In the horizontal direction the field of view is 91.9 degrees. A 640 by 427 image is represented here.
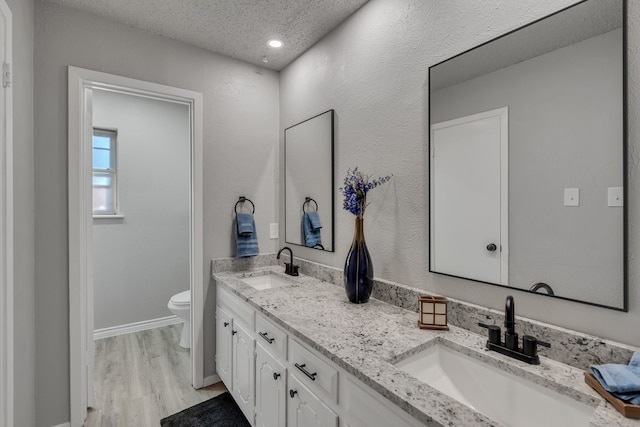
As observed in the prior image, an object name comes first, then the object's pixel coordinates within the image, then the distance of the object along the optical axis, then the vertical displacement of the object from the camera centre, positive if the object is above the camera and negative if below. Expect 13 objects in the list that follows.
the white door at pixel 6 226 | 1.22 -0.06
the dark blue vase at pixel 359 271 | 1.57 -0.31
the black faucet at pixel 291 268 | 2.25 -0.42
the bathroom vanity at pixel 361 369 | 0.85 -0.52
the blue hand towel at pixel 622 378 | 0.76 -0.44
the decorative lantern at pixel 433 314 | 1.28 -0.43
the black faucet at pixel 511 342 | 1.01 -0.45
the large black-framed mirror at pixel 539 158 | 0.94 +0.19
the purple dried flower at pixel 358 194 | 1.64 +0.09
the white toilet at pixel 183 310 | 2.80 -0.90
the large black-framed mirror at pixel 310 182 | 2.10 +0.21
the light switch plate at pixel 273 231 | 2.62 -0.17
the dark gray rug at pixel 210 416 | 1.92 -1.32
